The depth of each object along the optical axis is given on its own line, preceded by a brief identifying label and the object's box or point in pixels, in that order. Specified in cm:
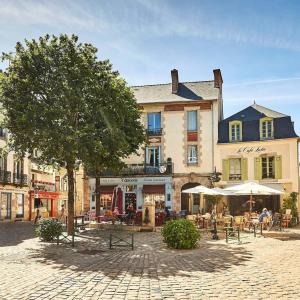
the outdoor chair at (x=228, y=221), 1917
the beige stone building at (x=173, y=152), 3005
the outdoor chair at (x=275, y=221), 2065
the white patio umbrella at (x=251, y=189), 1874
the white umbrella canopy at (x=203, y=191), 2064
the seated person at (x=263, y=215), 1927
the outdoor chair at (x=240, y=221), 1933
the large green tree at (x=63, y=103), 1706
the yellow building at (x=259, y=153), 2738
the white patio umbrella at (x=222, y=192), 2126
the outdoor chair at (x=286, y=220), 2256
